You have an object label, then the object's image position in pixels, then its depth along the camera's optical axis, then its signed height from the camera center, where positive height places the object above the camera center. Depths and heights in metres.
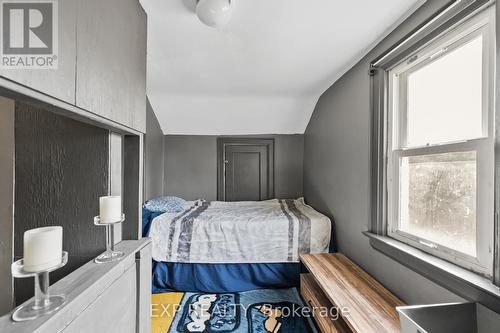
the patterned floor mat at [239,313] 1.76 -1.23
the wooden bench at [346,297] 1.19 -0.80
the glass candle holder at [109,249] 0.94 -0.36
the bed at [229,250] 2.27 -0.84
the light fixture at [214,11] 1.24 +0.85
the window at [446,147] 0.99 +0.10
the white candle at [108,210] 0.94 -0.18
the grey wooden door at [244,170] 3.62 -0.06
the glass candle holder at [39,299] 0.60 -0.38
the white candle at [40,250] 0.61 -0.23
